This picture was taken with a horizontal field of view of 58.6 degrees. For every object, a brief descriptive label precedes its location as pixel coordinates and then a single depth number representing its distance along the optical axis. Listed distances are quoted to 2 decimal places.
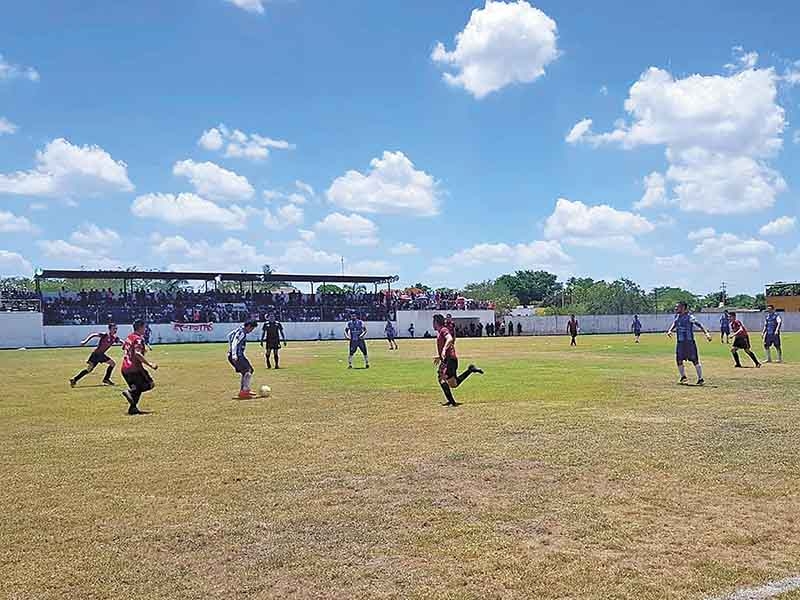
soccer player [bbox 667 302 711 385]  17.25
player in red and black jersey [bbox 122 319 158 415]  14.01
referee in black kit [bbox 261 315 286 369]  25.71
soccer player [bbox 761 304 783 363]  25.03
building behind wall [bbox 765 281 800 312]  86.94
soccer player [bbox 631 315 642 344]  47.84
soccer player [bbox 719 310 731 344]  41.00
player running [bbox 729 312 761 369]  22.28
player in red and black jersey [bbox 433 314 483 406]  14.19
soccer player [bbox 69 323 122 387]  19.86
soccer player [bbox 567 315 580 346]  43.81
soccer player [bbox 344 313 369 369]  24.39
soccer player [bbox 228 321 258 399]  16.22
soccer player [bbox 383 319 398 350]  42.06
